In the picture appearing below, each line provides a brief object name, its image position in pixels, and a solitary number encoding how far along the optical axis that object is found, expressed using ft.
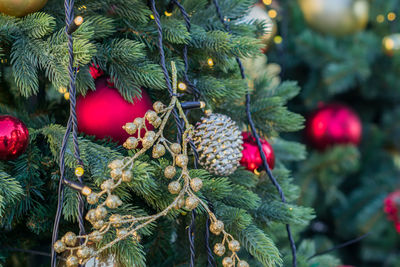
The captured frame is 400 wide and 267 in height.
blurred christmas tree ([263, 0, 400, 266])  9.99
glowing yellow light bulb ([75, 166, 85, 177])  6.02
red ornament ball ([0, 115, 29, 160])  6.28
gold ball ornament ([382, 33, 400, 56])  10.04
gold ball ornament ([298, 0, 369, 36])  9.69
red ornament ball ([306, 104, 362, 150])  10.12
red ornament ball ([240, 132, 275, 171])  6.74
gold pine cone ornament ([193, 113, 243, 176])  6.39
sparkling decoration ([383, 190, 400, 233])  9.13
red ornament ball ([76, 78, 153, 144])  6.35
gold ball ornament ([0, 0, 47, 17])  6.38
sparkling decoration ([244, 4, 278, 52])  8.67
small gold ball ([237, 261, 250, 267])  6.13
